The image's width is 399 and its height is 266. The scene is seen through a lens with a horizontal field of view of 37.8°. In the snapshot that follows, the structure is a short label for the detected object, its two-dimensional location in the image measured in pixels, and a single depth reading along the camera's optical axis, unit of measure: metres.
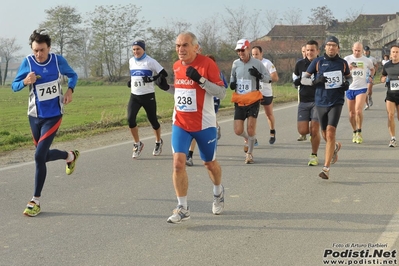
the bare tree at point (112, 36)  82.00
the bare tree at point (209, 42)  59.00
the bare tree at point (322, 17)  59.38
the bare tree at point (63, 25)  85.94
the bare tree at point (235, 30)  59.03
